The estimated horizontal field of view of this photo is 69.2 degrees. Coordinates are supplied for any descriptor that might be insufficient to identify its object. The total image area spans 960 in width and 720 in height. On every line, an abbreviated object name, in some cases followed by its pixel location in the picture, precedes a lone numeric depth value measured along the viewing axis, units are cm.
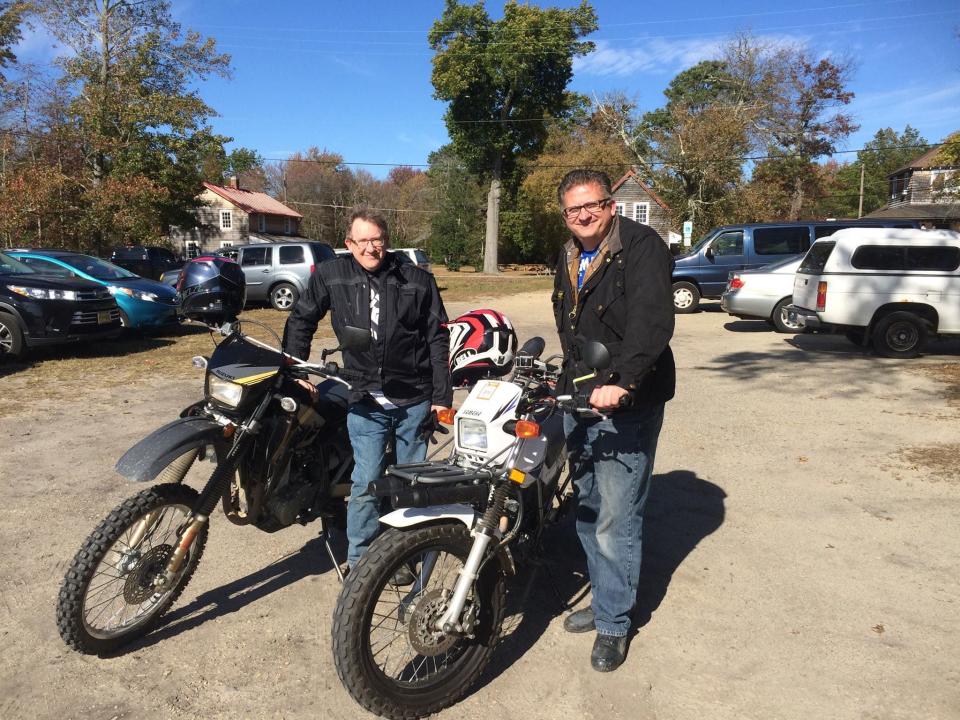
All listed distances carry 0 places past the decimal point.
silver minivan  1791
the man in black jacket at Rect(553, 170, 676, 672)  277
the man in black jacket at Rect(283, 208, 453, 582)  336
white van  1052
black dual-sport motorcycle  289
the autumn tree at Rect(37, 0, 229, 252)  2939
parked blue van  1642
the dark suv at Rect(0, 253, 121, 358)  959
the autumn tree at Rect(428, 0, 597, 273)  3722
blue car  1181
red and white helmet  469
